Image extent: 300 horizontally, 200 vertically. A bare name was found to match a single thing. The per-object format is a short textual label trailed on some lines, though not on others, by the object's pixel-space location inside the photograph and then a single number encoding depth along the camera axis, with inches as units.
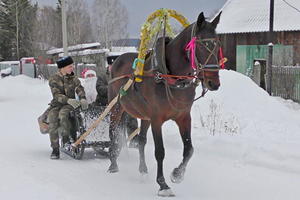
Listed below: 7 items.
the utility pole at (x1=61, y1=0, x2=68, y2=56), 671.8
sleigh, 267.3
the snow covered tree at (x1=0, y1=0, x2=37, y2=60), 1857.8
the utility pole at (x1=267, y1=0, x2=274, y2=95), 601.4
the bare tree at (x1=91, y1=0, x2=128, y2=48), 1766.7
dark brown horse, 171.2
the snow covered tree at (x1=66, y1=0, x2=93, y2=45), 1546.5
